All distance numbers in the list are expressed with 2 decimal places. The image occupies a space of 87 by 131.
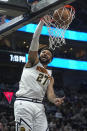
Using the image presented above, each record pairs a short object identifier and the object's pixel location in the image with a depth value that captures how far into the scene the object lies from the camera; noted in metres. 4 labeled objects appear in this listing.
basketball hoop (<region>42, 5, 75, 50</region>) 4.71
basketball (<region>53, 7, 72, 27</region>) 4.71
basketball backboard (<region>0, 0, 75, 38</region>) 4.13
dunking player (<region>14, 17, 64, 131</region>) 3.93
